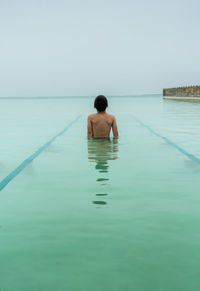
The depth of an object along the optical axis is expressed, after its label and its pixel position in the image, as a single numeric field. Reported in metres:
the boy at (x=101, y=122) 8.85
